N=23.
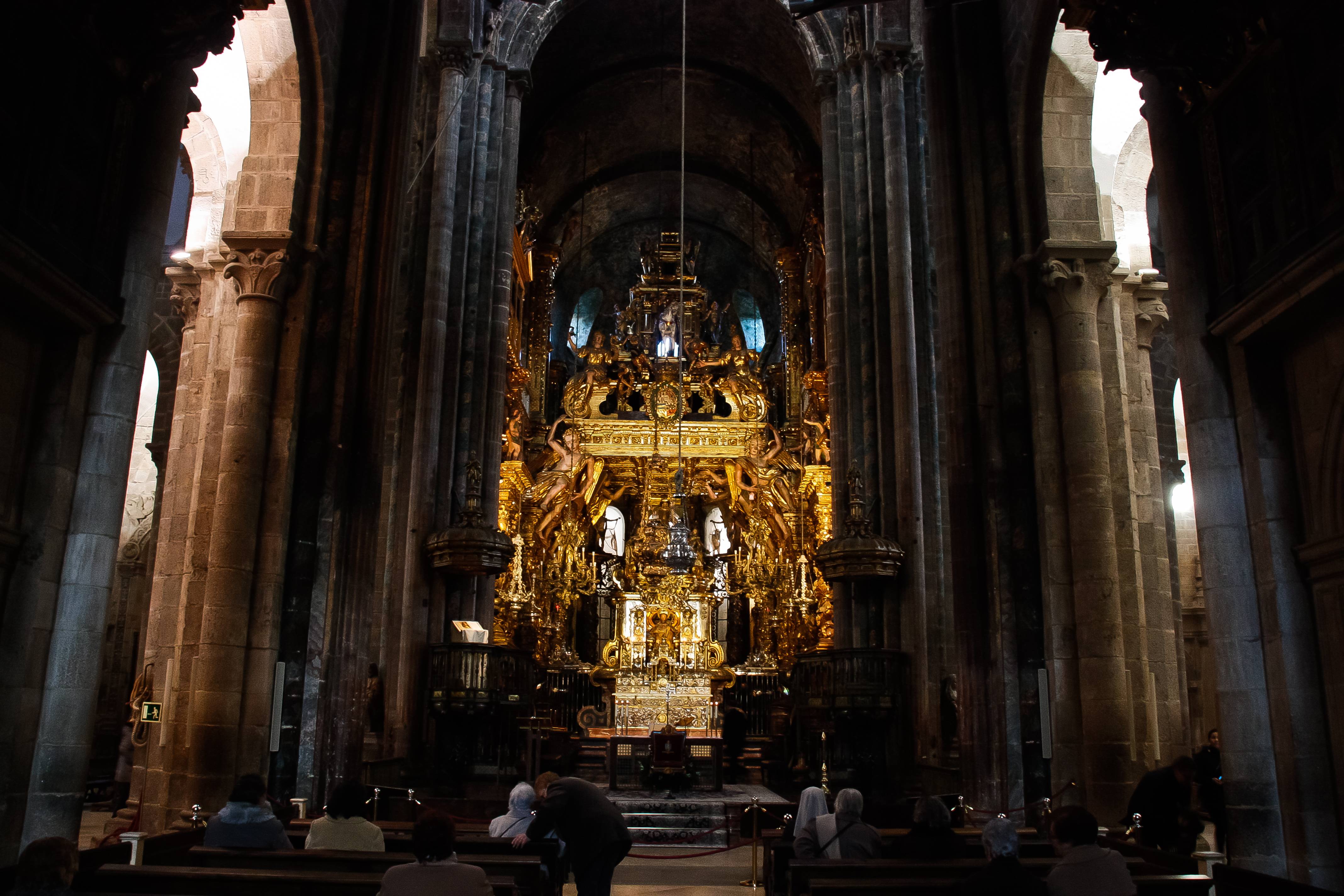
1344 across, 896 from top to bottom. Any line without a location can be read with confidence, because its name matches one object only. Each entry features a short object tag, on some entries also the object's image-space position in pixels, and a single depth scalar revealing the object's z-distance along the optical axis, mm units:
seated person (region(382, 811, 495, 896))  4234
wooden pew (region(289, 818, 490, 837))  7801
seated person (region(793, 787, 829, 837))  7039
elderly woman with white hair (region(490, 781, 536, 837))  7004
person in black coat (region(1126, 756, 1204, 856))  7148
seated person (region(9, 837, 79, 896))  3732
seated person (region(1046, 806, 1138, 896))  4445
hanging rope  17750
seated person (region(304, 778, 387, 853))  5980
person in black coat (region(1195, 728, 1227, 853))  9438
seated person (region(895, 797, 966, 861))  6156
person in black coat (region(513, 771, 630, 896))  6324
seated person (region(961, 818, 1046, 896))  4332
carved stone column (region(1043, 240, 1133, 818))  8727
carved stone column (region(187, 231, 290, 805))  8633
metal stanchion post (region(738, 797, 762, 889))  9180
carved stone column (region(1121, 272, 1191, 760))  11438
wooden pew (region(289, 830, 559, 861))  6359
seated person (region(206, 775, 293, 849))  5879
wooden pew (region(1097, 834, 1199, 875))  5715
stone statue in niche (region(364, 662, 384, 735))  12617
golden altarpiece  22031
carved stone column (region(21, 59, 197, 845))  6262
